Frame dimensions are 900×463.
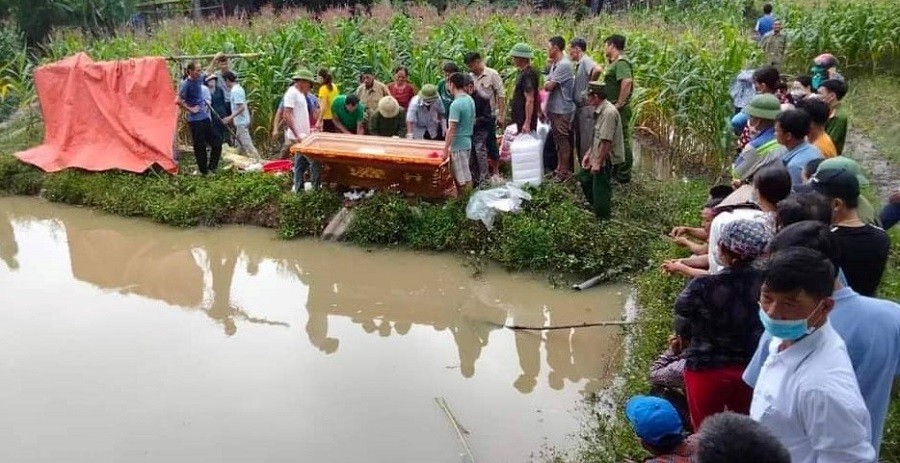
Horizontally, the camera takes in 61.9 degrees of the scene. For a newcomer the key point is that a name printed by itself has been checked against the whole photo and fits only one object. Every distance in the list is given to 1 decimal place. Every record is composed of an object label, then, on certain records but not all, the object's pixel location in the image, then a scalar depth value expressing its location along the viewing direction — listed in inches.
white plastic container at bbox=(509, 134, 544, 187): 299.0
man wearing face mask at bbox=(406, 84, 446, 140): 324.2
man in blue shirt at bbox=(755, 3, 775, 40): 537.0
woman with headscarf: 120.2
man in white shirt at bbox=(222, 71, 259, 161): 377.2
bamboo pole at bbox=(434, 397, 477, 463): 176.0
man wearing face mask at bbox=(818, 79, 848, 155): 224.5
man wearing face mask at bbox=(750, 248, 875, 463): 79.2
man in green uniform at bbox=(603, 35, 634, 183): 296.5
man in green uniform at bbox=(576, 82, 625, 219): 258.2
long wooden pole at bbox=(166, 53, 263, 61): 385.3
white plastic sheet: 288.4
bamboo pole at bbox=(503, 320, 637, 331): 216.7
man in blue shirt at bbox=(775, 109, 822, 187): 166.1
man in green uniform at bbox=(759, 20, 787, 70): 455.5
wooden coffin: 296.8
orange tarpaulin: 383.9
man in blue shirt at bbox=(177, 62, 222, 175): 356.2
